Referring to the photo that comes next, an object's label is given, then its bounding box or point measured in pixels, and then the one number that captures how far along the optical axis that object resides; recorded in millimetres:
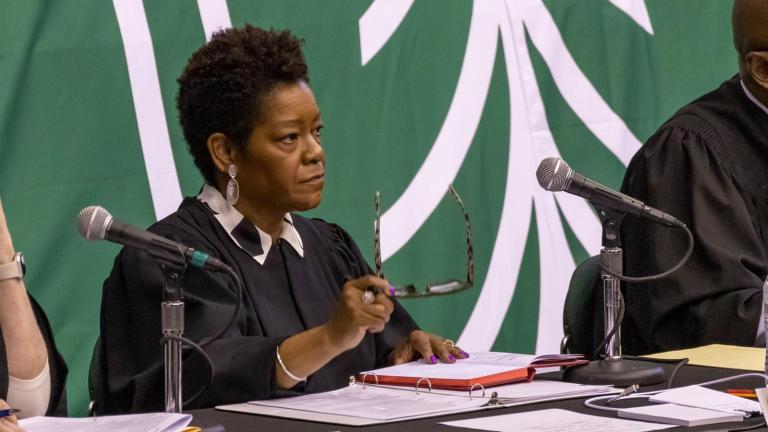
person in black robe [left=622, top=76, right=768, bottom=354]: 7207
